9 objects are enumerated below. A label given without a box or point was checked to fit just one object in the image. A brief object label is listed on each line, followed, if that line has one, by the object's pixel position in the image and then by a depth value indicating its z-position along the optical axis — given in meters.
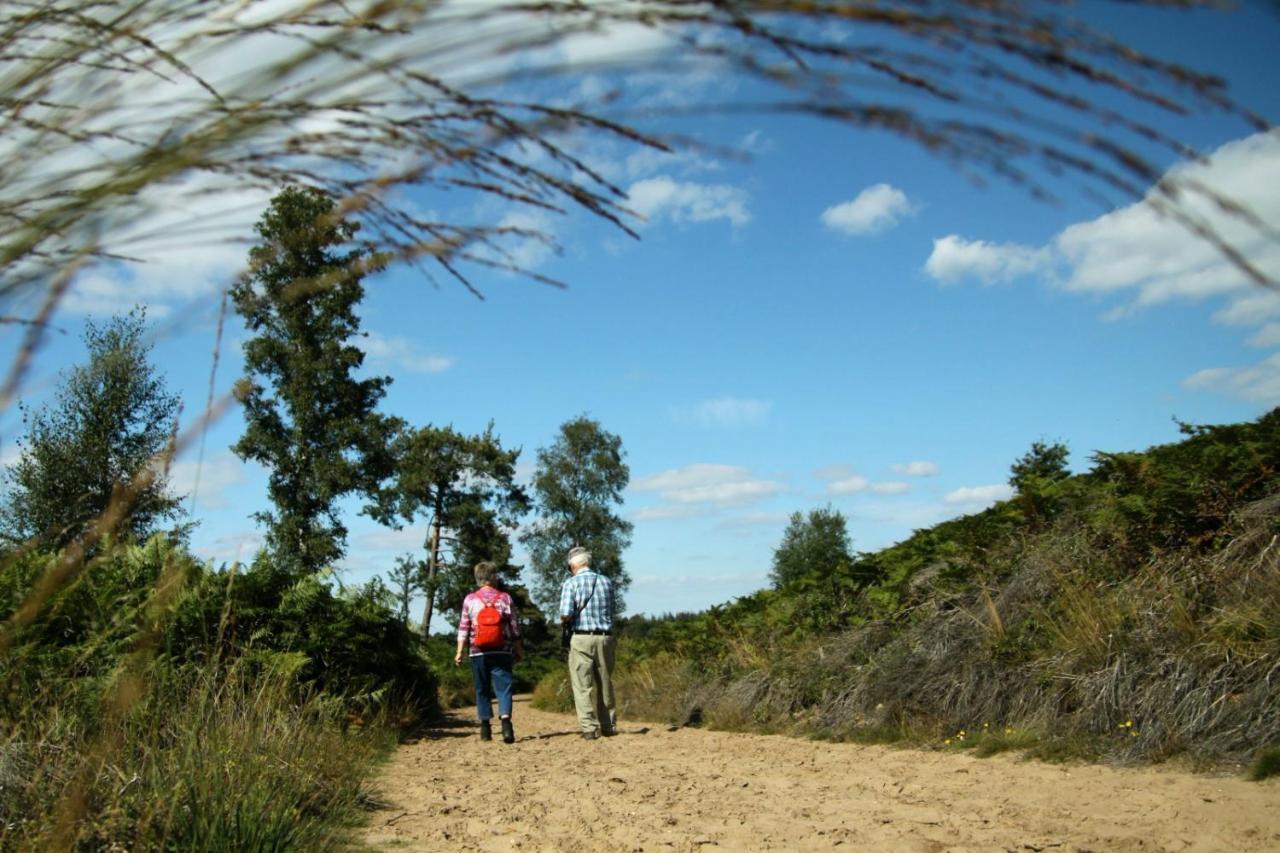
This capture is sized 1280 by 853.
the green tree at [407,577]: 33.69
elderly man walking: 10.24
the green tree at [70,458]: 23.45
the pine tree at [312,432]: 27.27
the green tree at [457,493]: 38.84
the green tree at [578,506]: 45.16
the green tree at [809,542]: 61.50
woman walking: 9.99
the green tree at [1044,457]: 32.47
